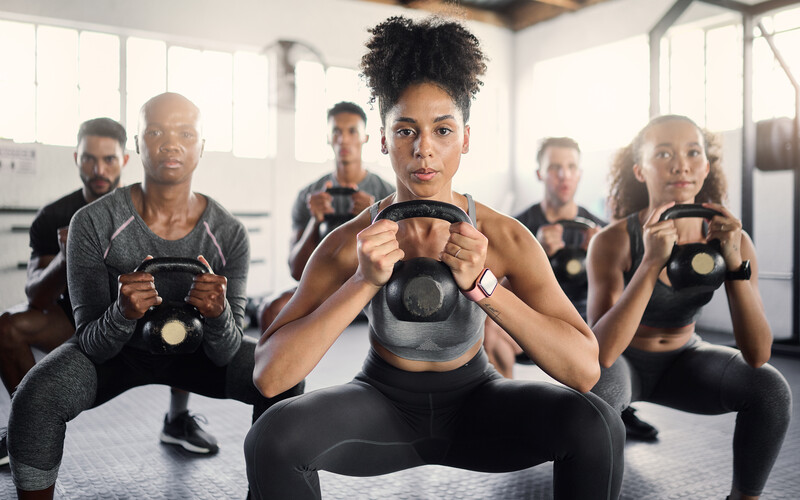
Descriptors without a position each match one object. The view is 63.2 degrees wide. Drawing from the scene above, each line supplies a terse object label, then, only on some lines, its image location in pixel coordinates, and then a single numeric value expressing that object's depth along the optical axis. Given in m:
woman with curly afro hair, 1.25
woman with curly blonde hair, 1.79
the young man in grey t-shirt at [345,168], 3.73
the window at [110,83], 5.71
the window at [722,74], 5.41
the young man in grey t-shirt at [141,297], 1.62
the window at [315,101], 7.08
